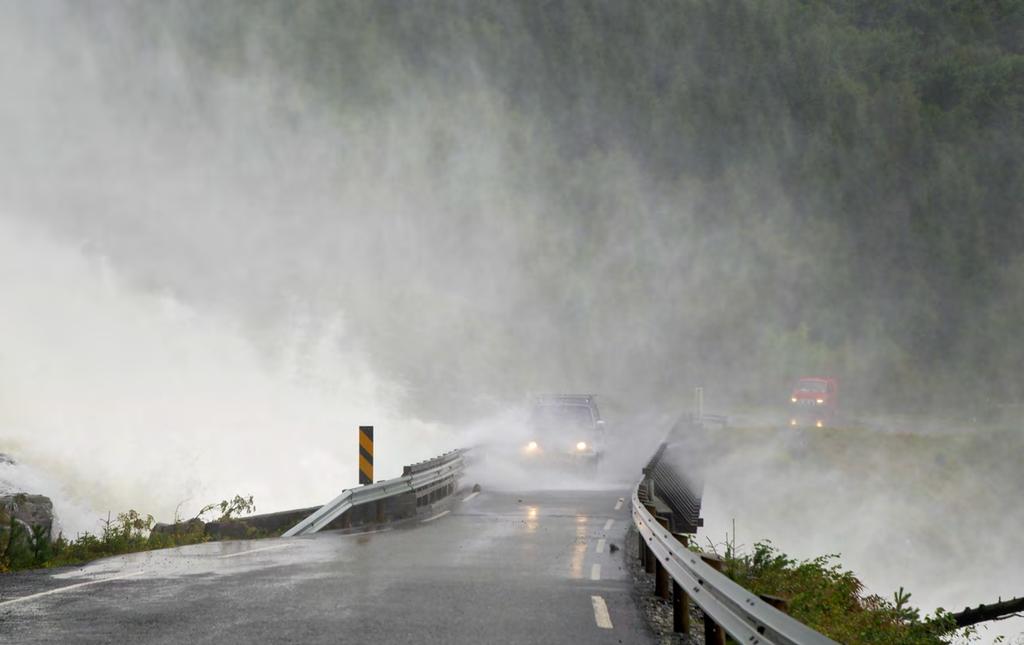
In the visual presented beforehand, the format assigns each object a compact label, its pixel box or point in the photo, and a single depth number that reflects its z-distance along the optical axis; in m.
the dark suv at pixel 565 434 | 32.53
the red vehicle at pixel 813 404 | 56.81
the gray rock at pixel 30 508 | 16.59
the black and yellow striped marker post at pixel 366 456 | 21.75
